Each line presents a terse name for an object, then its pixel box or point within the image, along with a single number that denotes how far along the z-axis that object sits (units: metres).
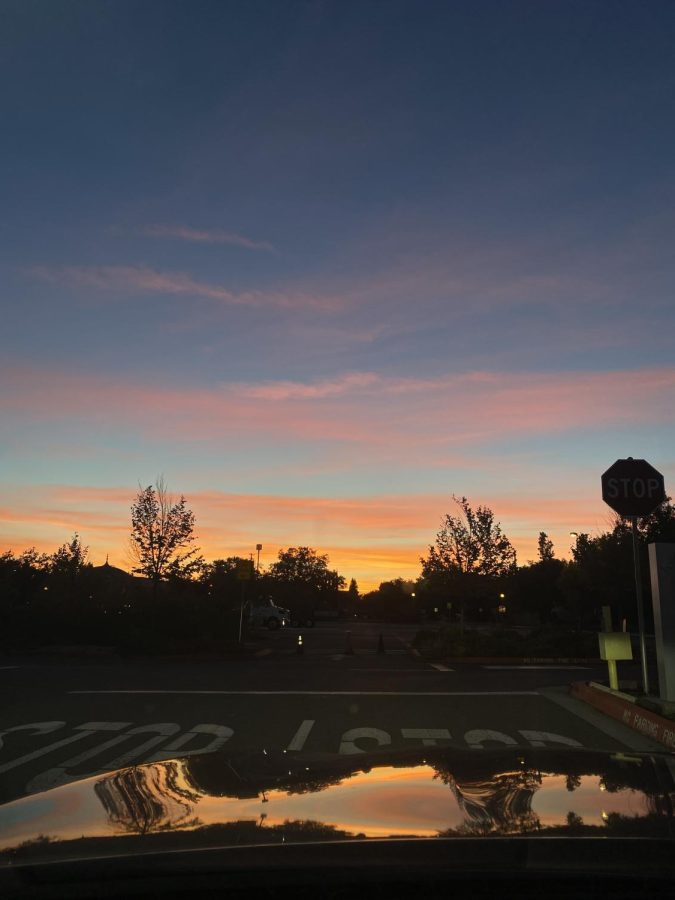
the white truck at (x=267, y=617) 47.97
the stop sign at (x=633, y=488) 11.62
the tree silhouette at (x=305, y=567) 126.06
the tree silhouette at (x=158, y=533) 30.34
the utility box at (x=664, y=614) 10.41
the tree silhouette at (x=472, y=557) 31.48
